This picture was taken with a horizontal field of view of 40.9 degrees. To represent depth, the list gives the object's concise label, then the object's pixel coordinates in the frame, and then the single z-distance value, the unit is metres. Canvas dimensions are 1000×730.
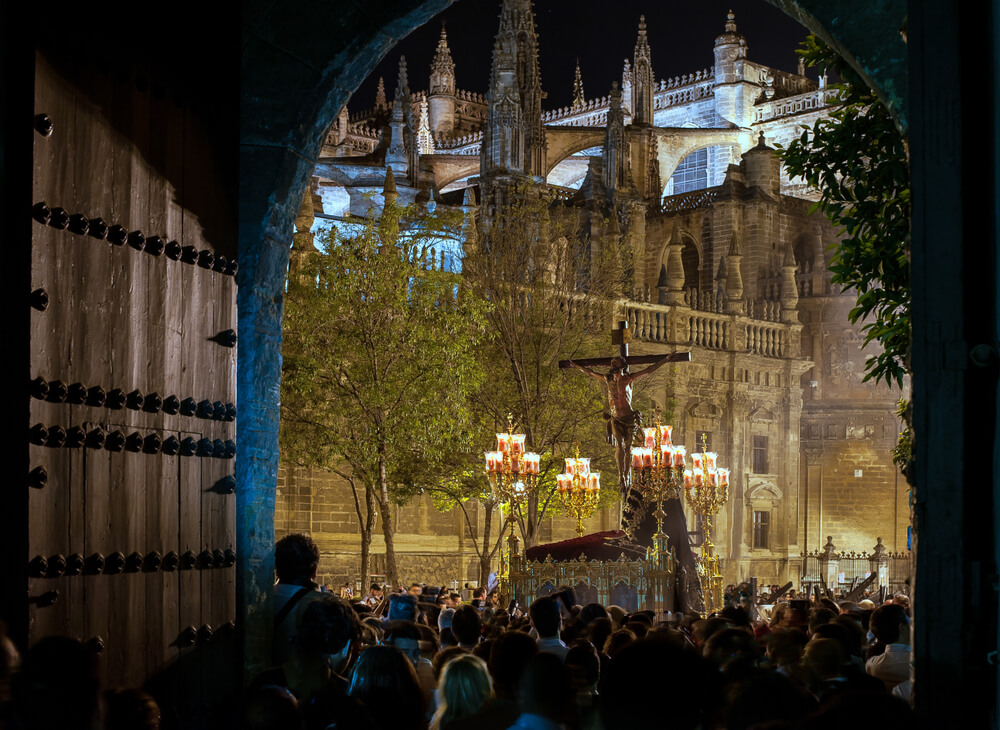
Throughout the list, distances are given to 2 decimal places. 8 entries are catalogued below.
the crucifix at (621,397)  17.30
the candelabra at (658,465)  17.16
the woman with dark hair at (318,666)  4.22
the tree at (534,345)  26.12
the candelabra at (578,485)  18.23
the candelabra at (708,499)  16.38
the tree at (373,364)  22.97
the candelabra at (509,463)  17.27
